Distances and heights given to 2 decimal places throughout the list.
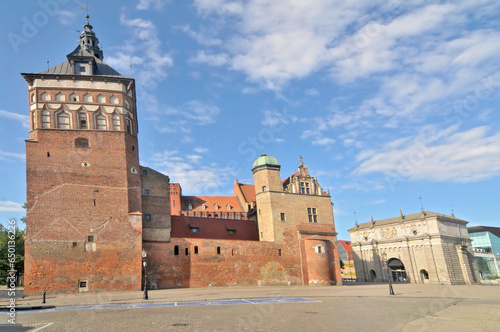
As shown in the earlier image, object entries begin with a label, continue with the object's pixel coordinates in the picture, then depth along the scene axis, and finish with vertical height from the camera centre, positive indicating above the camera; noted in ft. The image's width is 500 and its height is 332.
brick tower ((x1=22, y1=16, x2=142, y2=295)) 108.99 +29.84
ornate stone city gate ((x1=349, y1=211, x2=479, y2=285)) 181.78 -5.05
